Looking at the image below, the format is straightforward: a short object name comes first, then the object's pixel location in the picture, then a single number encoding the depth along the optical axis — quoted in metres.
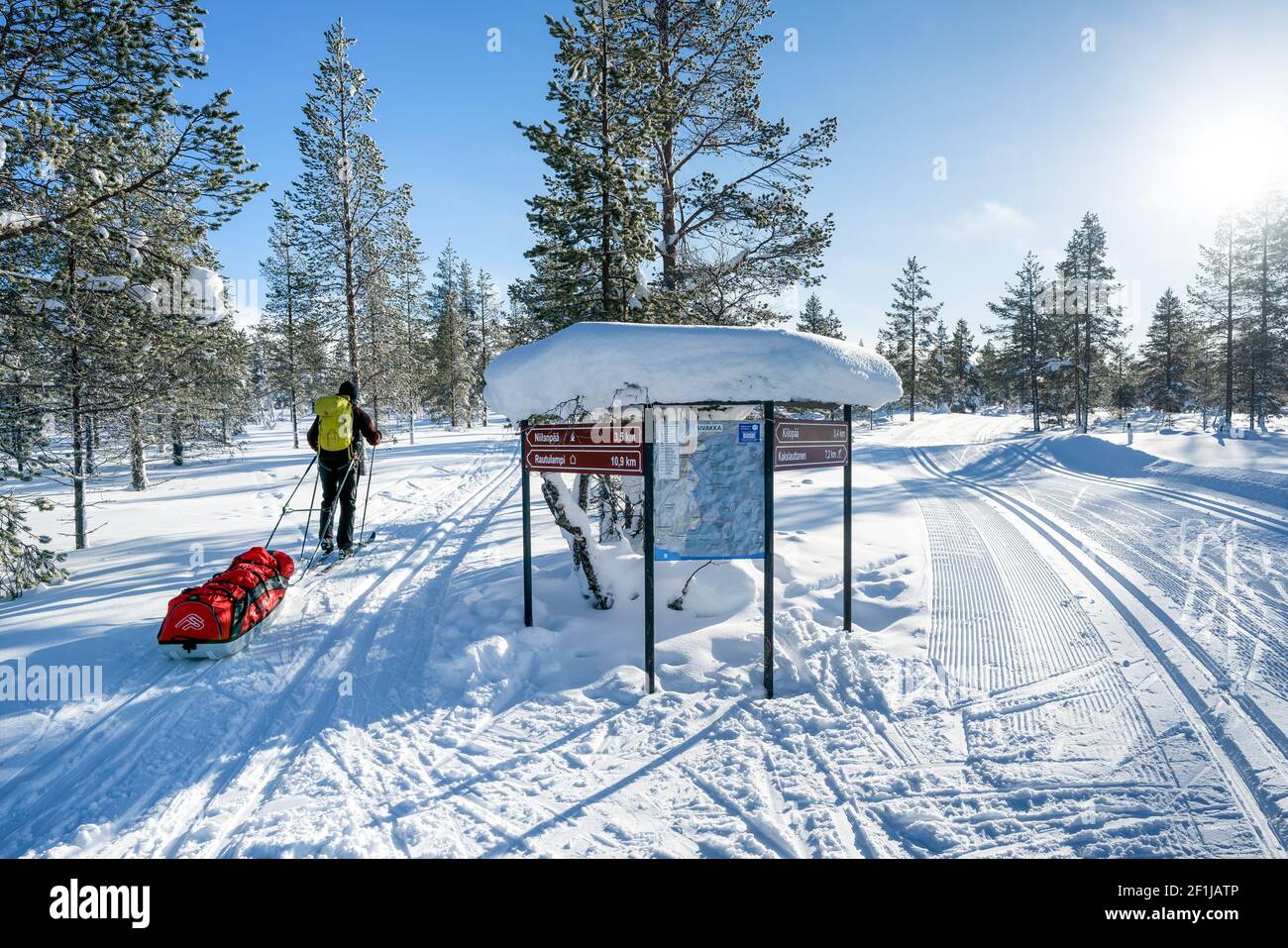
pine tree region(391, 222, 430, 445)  19.80
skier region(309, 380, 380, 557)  7.23
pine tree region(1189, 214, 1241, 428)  30.30
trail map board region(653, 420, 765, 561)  4.75
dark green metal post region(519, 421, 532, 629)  5.54
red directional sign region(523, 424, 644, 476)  4.68
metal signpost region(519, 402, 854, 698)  4.48
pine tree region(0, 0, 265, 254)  5.34
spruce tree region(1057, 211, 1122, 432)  35.47
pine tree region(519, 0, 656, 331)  9.58
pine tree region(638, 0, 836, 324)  10.93
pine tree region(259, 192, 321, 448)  28.96
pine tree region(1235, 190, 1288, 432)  28.94
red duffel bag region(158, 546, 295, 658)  4.40
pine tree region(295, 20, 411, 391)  17.27
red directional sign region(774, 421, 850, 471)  4.81
